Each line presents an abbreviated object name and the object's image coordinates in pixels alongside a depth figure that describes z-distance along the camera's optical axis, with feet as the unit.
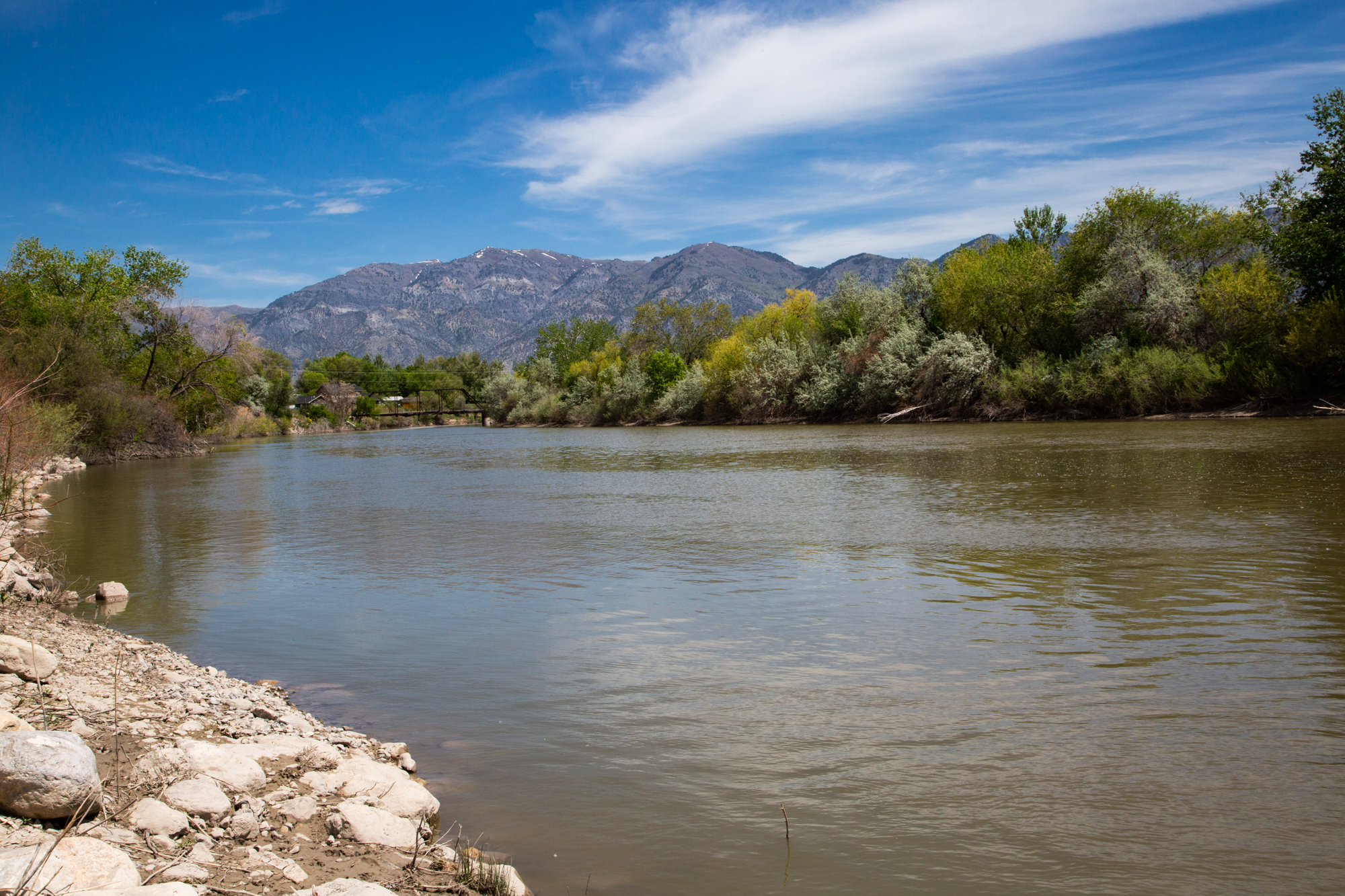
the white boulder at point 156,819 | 13.79
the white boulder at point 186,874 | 12.10
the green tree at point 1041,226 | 266.57
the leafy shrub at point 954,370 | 195.11
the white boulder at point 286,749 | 18.72
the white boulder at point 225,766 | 16.67
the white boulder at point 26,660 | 21.22
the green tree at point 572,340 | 448.65
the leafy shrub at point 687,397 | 296.30
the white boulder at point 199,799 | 14.92
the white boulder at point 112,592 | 40.19
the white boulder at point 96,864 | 10.83
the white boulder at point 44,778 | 12.56
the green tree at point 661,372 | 332.60
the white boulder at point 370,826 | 15.72
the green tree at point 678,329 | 388.37
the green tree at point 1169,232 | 175.32
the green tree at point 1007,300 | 195.52
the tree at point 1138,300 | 165.89
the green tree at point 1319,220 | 142.10
